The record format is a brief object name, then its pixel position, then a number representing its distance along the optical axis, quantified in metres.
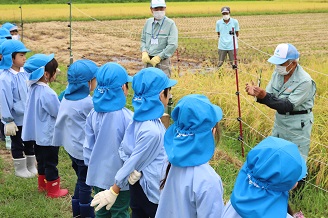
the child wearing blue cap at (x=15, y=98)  4.71
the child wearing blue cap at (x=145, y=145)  2.87
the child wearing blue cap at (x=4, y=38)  5.71
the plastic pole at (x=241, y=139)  5.21
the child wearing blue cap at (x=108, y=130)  3.20
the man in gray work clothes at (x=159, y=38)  6.55
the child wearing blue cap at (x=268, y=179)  1.79
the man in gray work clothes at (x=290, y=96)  3.93
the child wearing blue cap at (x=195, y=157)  2.23
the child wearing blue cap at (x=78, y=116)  3.63
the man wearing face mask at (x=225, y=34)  9.64
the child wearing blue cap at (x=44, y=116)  4.19
